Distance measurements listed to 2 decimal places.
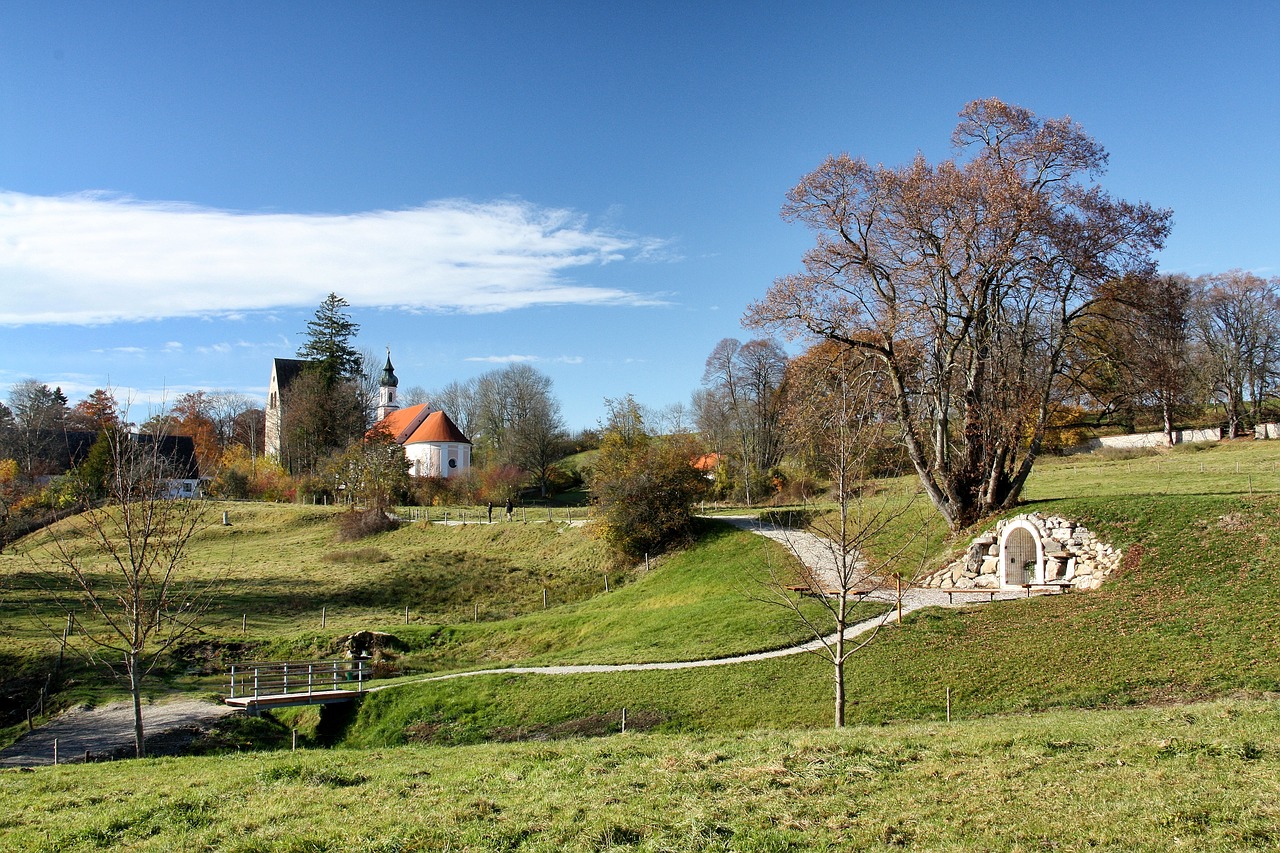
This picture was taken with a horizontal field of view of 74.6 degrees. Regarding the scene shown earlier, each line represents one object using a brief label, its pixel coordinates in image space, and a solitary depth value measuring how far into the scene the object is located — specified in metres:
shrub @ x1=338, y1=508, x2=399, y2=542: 50.44
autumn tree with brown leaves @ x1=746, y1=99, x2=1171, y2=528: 25.27
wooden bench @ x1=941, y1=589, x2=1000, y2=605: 23.43
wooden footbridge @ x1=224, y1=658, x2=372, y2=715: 20.06
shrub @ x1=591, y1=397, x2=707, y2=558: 36.00
